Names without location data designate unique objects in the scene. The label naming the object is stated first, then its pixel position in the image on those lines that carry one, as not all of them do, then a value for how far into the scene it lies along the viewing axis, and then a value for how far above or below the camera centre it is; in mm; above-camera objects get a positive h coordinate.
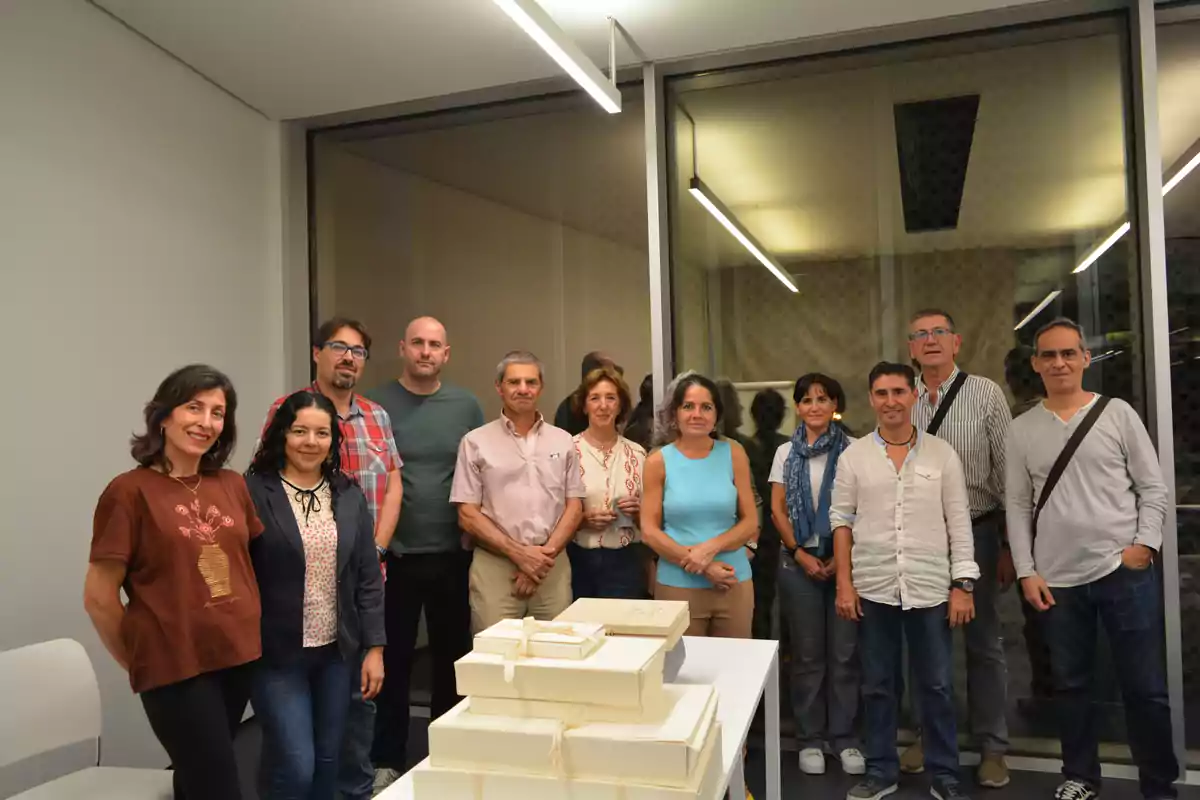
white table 1568 -651
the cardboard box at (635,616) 1704 -457
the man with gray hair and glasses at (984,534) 3154 -518
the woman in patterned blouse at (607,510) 3238 -398
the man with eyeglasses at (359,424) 2926 -34
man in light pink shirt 3092 -370
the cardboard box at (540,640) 1325 -386
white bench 2139 -811
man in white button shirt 2859 -576
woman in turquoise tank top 2979 -429
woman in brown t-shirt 1974 -412
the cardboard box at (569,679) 1262 -421
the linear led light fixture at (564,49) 2557 +1230
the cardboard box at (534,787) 1196 -563
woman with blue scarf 3236 -743
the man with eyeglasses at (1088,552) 2801 -537
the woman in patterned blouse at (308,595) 2172 -499
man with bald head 3262 -576
